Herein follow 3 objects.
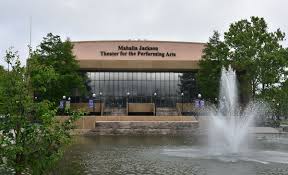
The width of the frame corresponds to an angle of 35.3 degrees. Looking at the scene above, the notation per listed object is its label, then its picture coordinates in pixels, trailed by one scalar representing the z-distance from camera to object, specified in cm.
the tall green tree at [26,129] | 940
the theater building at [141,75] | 6397
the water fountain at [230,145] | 2283
